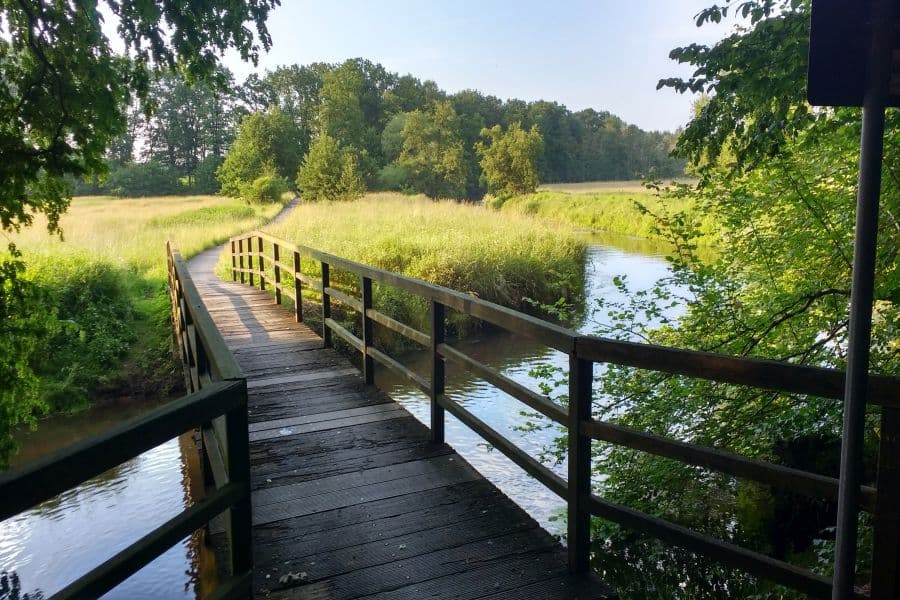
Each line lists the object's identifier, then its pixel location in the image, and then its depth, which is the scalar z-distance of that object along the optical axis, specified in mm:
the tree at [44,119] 4398
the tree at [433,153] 57375
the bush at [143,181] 67312
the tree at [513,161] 48688
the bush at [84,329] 10734
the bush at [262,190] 42938
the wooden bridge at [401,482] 1943
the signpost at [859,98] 1333
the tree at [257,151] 48875
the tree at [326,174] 40688
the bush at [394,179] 57844
